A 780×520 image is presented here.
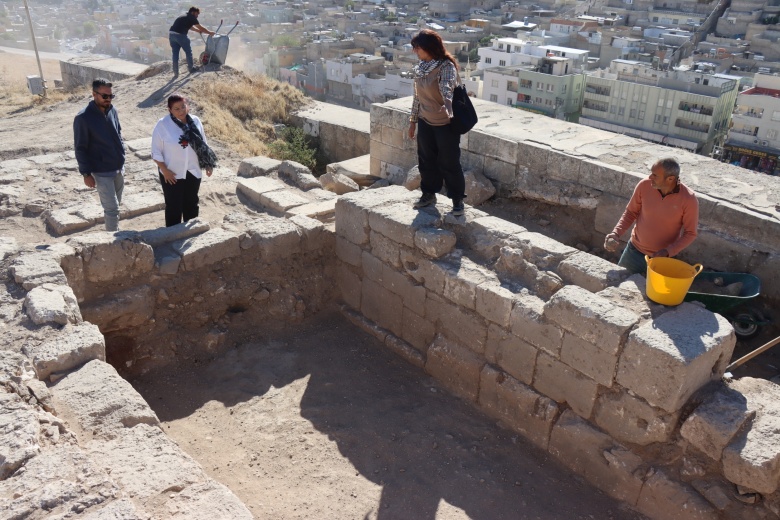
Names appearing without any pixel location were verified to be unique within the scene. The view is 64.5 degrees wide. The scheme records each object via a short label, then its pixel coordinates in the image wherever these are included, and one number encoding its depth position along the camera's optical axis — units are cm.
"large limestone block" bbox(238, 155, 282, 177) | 867
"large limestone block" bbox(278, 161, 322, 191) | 832
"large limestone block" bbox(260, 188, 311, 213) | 737
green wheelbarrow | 475
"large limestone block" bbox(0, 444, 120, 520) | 285
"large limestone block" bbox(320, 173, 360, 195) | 942
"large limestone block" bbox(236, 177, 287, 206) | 780
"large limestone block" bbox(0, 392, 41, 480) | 317
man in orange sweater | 460
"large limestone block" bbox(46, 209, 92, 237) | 660
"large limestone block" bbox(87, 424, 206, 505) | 320
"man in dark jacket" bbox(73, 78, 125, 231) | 604
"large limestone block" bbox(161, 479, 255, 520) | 301
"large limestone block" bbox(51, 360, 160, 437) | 375
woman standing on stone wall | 536
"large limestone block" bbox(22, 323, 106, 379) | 411
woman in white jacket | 606
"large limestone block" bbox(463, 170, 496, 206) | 790
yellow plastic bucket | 426
